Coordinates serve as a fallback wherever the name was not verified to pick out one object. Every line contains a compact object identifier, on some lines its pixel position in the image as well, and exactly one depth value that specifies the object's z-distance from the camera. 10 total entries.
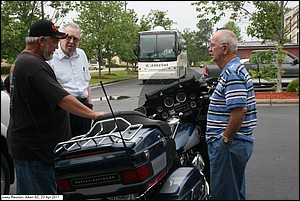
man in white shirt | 3.76
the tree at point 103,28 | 27.86
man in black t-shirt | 2.49
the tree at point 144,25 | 27.09
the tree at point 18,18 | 16.16
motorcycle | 2.05
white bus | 20.14
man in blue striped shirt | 2.54
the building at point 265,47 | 13.40
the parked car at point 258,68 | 11.35
